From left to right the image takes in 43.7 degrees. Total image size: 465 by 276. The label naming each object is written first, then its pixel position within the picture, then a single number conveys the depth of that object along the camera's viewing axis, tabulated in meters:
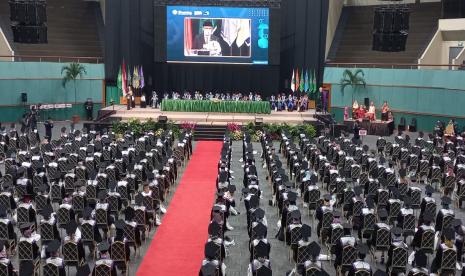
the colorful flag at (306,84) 41.16
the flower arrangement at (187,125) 33.19
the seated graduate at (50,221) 13.32
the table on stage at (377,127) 35.22
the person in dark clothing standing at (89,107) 40.00
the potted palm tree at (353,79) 38.88
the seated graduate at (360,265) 10.66
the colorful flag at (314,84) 41.22
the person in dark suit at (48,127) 28.34
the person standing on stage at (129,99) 39.09
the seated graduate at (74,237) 12.19
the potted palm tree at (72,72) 39.06
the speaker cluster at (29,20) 25.33
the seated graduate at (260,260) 10.77
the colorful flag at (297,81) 41.34
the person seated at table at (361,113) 36.50
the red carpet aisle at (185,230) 13.24
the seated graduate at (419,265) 10.34
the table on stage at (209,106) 37.66
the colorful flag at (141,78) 41.48
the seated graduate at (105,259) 10.94
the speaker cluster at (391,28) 26.31
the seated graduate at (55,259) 10.87
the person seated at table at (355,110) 36.78
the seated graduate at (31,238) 12.02
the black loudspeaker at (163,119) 33.31
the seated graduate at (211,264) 10.23
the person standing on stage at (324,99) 38.47
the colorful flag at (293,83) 41.16
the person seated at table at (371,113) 36.00
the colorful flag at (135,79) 41.00
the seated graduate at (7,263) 10.60
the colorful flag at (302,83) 41.41
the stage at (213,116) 35.03
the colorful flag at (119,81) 40.78
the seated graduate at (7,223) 13.38
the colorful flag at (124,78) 40.72
